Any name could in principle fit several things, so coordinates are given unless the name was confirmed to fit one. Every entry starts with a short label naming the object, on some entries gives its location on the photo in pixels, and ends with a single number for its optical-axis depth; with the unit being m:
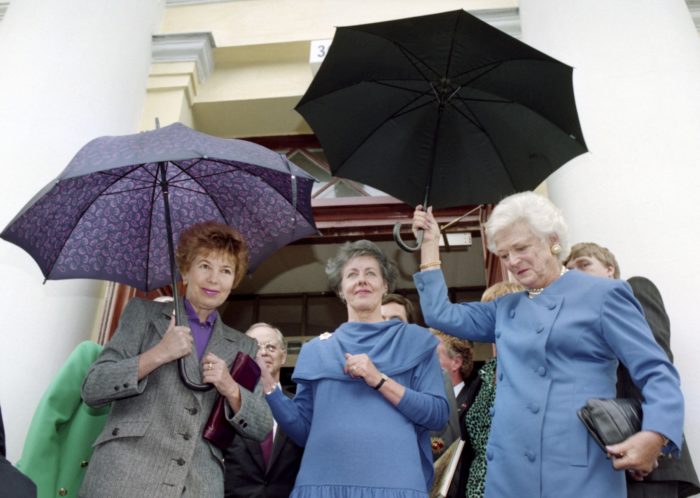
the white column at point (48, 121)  3.06
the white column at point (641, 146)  2.95
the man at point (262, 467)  2.38
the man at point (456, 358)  2.94
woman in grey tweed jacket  1.79
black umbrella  2.37
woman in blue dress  2.01
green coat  2.11
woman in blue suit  1.73
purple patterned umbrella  2.19
